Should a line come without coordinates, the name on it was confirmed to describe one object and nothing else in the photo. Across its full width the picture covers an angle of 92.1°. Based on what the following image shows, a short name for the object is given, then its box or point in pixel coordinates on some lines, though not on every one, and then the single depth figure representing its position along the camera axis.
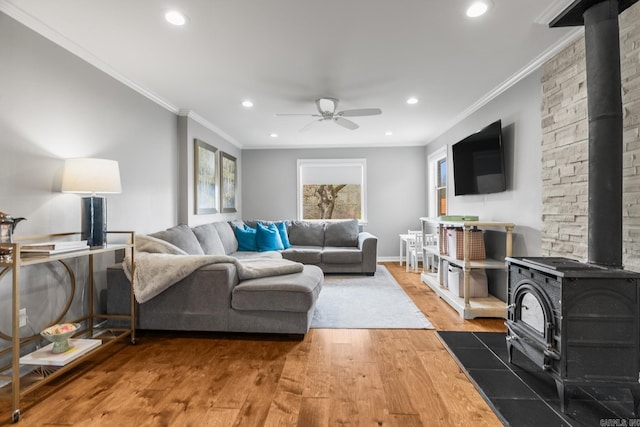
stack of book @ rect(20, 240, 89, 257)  1.78
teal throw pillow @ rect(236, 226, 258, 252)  4.88
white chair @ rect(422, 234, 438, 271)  4.67
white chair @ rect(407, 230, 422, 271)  5.16
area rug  2.90
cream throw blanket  2.46
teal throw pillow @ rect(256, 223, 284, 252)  4.89
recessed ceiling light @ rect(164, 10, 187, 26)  2.02
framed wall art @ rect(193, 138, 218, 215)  4.32
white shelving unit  3.03
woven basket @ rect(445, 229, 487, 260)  3.35
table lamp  2.20
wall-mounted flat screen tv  3.34
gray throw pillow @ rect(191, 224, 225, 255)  3.79
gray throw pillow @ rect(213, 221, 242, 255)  4.45
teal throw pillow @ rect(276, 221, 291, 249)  5.23
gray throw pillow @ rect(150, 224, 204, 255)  3.17
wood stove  1.63
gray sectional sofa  2.54
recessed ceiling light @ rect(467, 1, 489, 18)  1.94
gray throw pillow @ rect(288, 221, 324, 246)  5.55
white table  5.35
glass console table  1.60
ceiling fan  3.49
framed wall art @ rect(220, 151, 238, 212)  5.33
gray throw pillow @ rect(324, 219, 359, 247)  5.43
